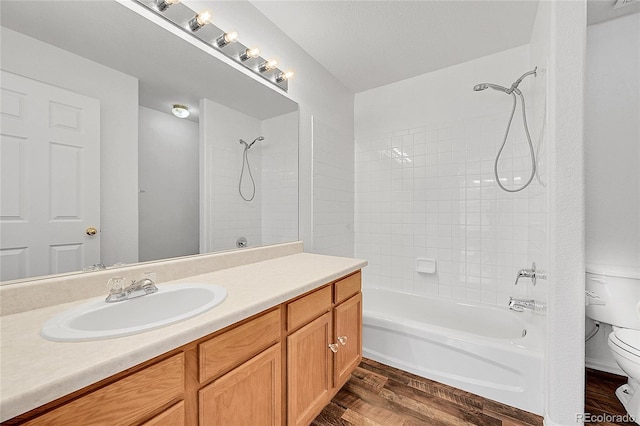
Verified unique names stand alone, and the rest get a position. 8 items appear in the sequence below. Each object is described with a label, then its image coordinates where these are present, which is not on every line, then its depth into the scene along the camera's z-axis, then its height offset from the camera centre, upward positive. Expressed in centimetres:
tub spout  171 -60
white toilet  140 -59
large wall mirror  87 +29
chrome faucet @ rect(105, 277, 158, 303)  93 -29
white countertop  49 -32
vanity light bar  127 +98
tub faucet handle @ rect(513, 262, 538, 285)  166 -39
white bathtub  153 -93
